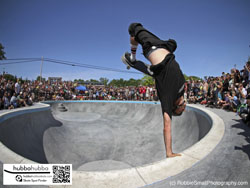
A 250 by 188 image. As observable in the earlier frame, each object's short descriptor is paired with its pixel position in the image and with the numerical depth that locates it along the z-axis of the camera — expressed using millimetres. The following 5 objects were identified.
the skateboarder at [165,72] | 1951
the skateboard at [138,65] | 2702
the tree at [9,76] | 58944
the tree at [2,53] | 40781
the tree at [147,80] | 61528
